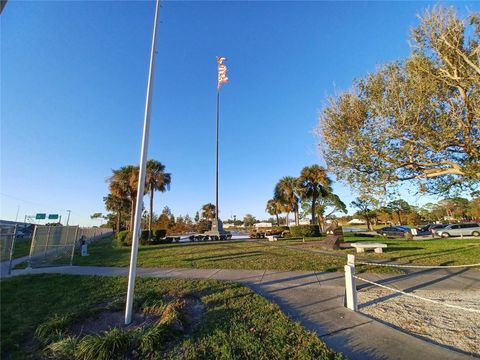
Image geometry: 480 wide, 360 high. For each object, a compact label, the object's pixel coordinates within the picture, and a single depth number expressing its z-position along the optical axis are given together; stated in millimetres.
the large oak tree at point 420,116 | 8977
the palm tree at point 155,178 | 29766
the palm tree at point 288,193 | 40156
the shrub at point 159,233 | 25562
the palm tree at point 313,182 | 32656
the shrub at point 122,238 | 22797
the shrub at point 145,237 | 23369
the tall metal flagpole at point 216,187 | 31672
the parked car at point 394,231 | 29022
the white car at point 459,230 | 28602
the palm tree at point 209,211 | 66312
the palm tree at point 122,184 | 30925
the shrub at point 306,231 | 27406
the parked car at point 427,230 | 30969
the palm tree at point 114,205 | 42288
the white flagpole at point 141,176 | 4297
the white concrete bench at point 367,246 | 12582
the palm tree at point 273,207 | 47172
